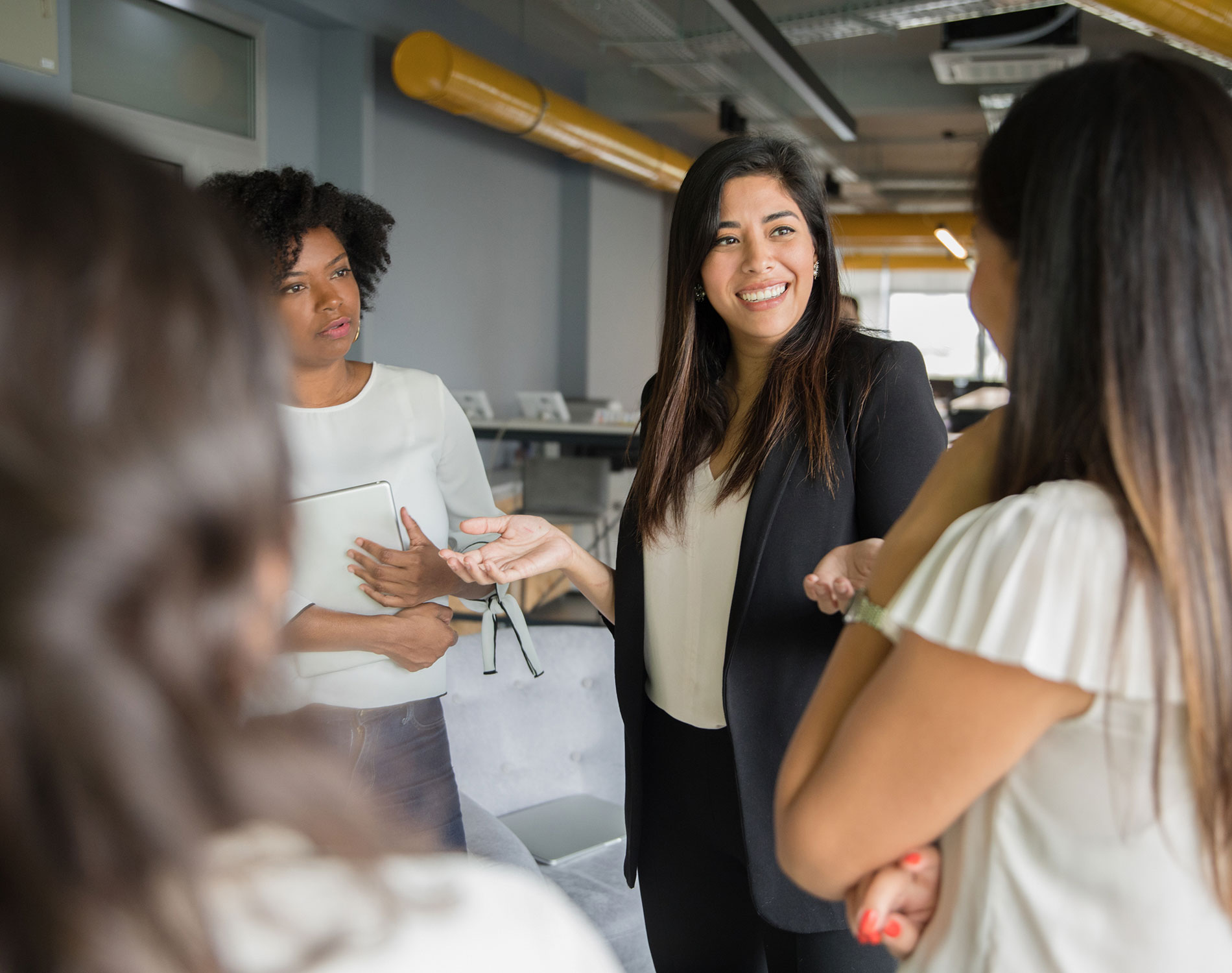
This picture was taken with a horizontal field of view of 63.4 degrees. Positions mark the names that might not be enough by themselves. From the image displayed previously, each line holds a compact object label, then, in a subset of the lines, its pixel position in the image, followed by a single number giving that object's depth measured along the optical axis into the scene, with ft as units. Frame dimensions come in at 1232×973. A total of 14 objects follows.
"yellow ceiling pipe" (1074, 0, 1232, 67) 12.97
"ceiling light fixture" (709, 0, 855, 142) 14.42
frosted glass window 13.75
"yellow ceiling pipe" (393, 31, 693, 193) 17.02
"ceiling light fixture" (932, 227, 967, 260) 36.99
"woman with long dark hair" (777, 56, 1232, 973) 2.16
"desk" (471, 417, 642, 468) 18.62
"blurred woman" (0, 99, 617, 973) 1.19
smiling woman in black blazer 4.41
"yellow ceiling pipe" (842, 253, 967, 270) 52.75
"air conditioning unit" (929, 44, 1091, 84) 18.60
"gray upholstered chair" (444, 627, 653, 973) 7.91
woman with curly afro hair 4.99
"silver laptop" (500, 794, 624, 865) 7.52
